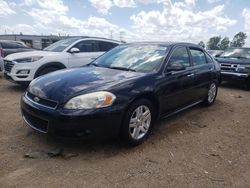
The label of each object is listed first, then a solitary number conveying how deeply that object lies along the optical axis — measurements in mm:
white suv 5206
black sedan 2441
